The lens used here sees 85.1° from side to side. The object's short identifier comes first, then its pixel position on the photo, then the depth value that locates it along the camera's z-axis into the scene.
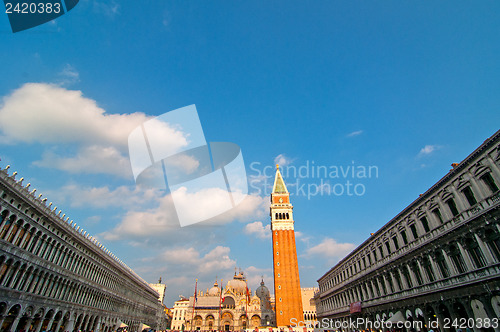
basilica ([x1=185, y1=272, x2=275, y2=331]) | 93.38
